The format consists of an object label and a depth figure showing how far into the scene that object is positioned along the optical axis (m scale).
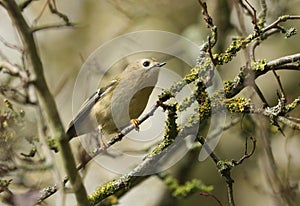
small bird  8.22
